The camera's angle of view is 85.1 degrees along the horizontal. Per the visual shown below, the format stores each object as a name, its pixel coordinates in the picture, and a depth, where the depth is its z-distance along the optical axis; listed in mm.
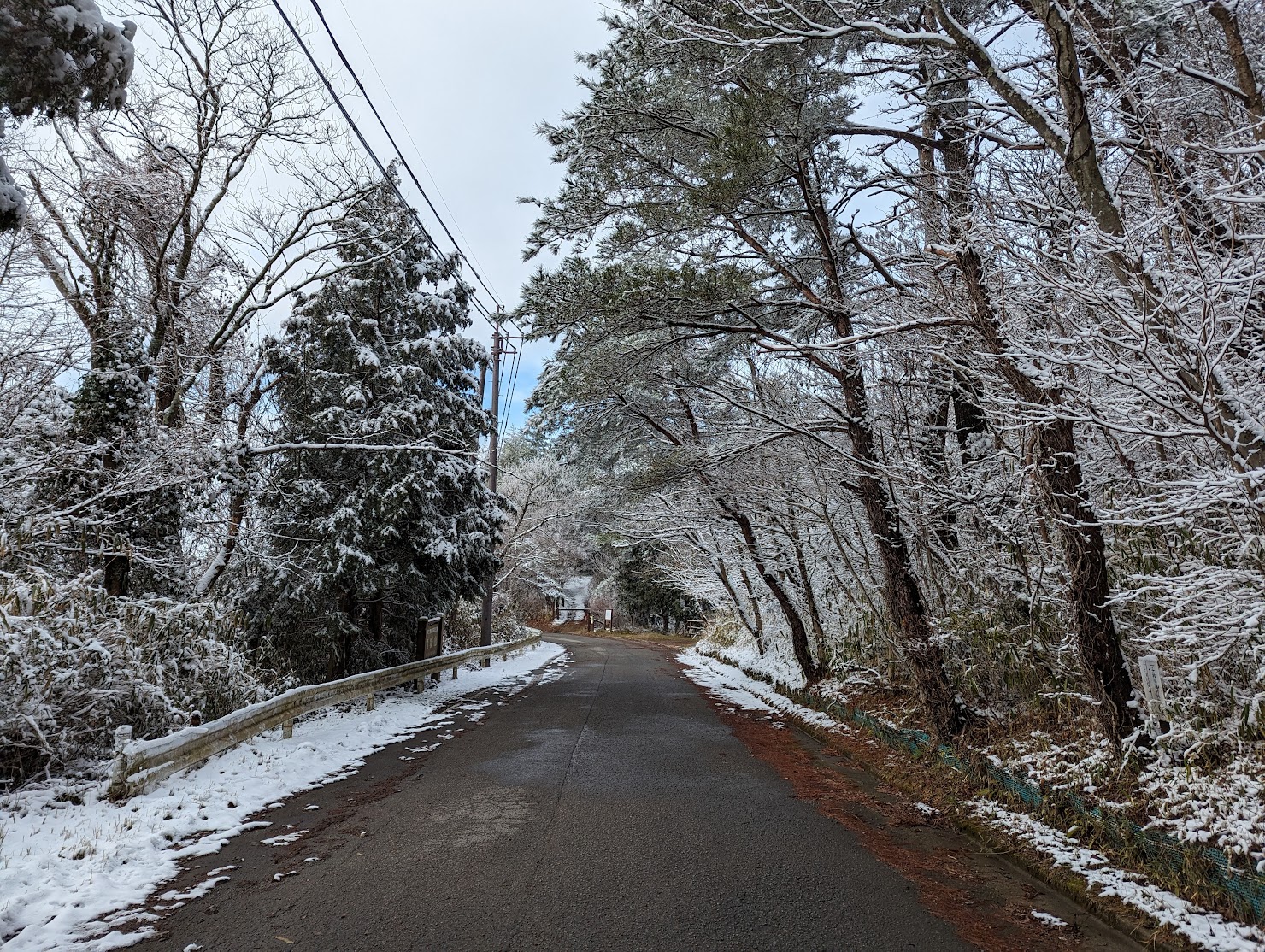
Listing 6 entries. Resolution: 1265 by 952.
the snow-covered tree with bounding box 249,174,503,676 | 11961
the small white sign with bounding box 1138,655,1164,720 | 4762
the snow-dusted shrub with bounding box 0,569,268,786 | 5574
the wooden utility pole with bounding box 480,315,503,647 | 19016
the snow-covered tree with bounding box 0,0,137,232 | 3301
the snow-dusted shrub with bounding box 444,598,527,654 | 19662
